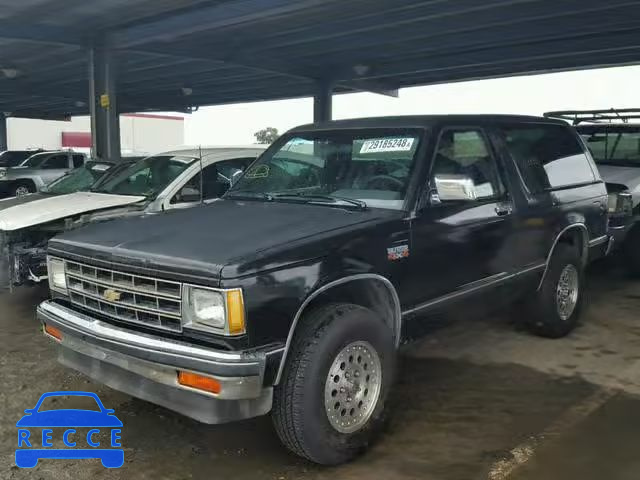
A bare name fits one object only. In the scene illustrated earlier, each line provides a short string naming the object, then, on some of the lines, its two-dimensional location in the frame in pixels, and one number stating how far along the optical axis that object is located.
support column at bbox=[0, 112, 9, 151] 37.34
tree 80.62
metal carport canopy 12.20
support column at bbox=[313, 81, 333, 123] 20.06
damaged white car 6.14
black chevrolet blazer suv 3.02
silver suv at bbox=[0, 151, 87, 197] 15.99
